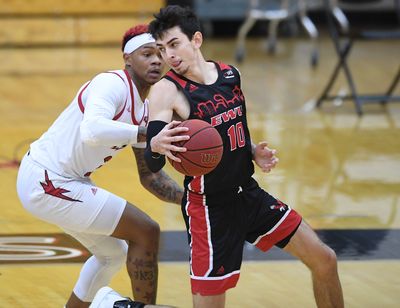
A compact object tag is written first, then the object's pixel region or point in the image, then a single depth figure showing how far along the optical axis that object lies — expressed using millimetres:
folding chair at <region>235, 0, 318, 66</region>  27484
